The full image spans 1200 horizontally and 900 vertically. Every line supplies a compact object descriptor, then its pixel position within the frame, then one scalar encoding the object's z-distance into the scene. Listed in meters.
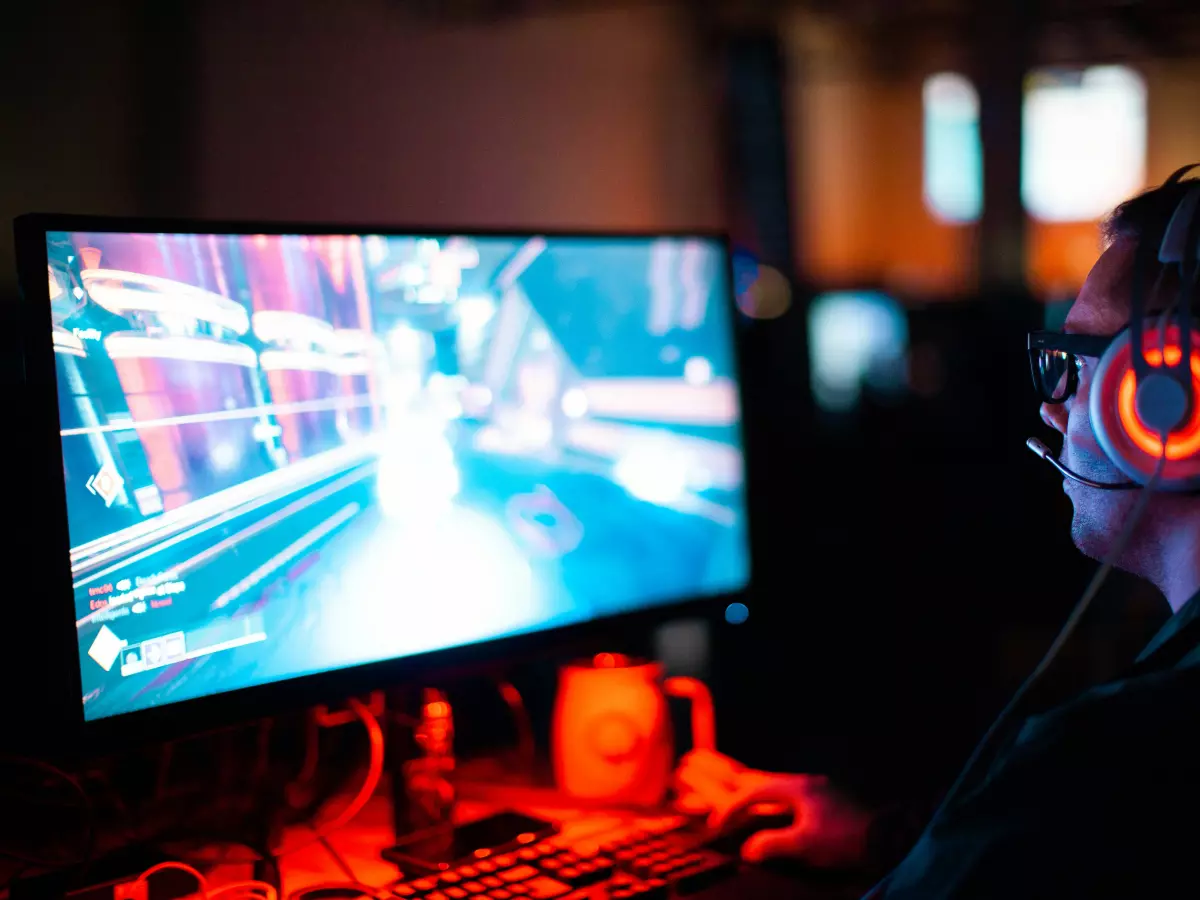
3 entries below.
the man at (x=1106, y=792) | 0.71
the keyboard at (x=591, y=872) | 1.02
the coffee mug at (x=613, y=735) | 1.31
